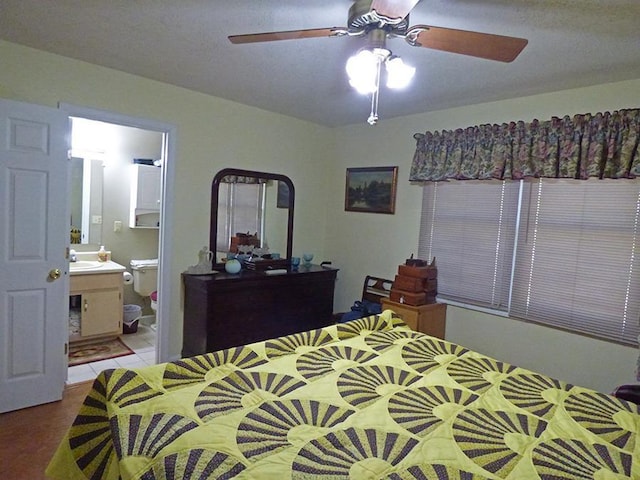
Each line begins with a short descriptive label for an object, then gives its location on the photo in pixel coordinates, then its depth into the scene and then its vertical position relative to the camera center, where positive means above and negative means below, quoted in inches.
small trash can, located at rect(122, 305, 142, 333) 162.9 -48.3
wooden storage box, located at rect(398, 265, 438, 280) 126.0 -16.2
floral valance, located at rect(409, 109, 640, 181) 95.4 +22.8
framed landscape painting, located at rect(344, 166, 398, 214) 146.9 +12.1
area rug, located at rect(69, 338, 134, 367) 135.6 -55.4
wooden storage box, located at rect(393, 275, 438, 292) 125.7 -20.3
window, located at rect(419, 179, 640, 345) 97.8 -5.6
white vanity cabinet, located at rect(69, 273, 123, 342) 142.2 -38.7
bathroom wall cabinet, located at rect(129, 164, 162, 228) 166.7 +4.4
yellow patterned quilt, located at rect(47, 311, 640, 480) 44.5 -28.1
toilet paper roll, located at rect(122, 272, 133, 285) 156.9 -30.6
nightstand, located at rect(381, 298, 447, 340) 122.7 -30.2
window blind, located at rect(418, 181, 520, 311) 118.4 -3.7
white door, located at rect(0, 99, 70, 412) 93.2 -13.4
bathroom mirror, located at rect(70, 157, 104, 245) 158.1 +0.5
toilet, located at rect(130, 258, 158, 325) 164.7 -31.4
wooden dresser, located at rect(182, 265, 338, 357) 120.5 -32.4
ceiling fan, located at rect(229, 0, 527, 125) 59.4 +29.4
